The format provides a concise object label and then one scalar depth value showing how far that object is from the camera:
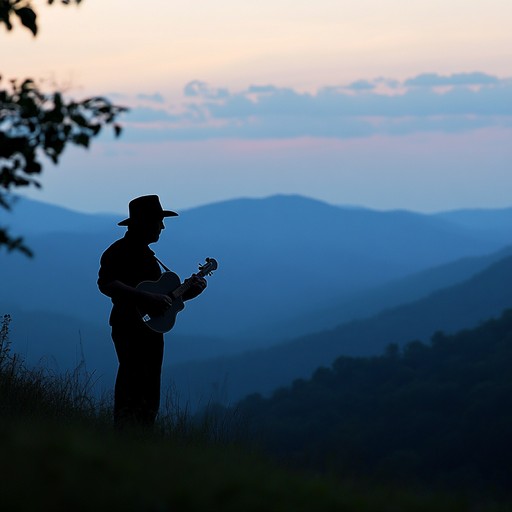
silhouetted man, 13.85
